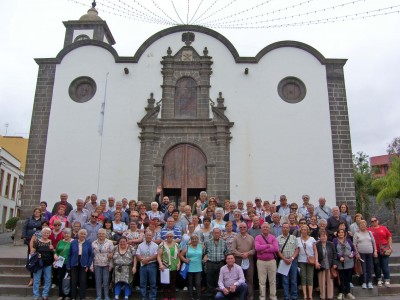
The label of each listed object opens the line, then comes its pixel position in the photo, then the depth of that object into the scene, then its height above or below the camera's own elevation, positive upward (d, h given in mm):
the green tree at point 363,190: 22312 +2793
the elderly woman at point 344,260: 7492 -293
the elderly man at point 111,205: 9266 +769
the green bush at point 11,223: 25219 +945
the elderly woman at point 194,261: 7312 -335
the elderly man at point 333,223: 8026 +383
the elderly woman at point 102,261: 7359 -358
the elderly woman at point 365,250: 7840 -118
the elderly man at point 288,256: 7281 -231
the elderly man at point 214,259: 7312 -298
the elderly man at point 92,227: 7883 +247
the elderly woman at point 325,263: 7371 -344
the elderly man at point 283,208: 9236 +754
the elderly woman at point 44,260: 7461 -357
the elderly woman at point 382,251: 7992 -134
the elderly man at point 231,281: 6823 -622
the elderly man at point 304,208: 9250 +768
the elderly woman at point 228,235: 7425 +119
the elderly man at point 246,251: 7246 -153
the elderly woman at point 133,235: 7605 +101
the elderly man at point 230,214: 8538 +561
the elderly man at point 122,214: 8492 +521
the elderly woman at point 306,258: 7352 -261
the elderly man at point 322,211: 9117 +686
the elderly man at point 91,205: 9508 +786
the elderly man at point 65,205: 9094 +740
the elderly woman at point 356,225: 8170 +355
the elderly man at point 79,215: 8500 +499
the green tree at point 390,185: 17891 +2527
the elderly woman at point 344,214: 8544 +594
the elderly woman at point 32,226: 8117 +255
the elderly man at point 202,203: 9494 +856
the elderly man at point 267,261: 7199 -314
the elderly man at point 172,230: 7664 +204
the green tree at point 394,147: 31739 +7266
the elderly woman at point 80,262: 7390 -380
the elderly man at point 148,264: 7328 -398
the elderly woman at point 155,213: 8766 +577
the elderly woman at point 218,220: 7984 +407
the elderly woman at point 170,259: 7332 -308
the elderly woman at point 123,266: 7387 -441
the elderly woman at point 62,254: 7461 -251
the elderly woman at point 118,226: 8031 +276
